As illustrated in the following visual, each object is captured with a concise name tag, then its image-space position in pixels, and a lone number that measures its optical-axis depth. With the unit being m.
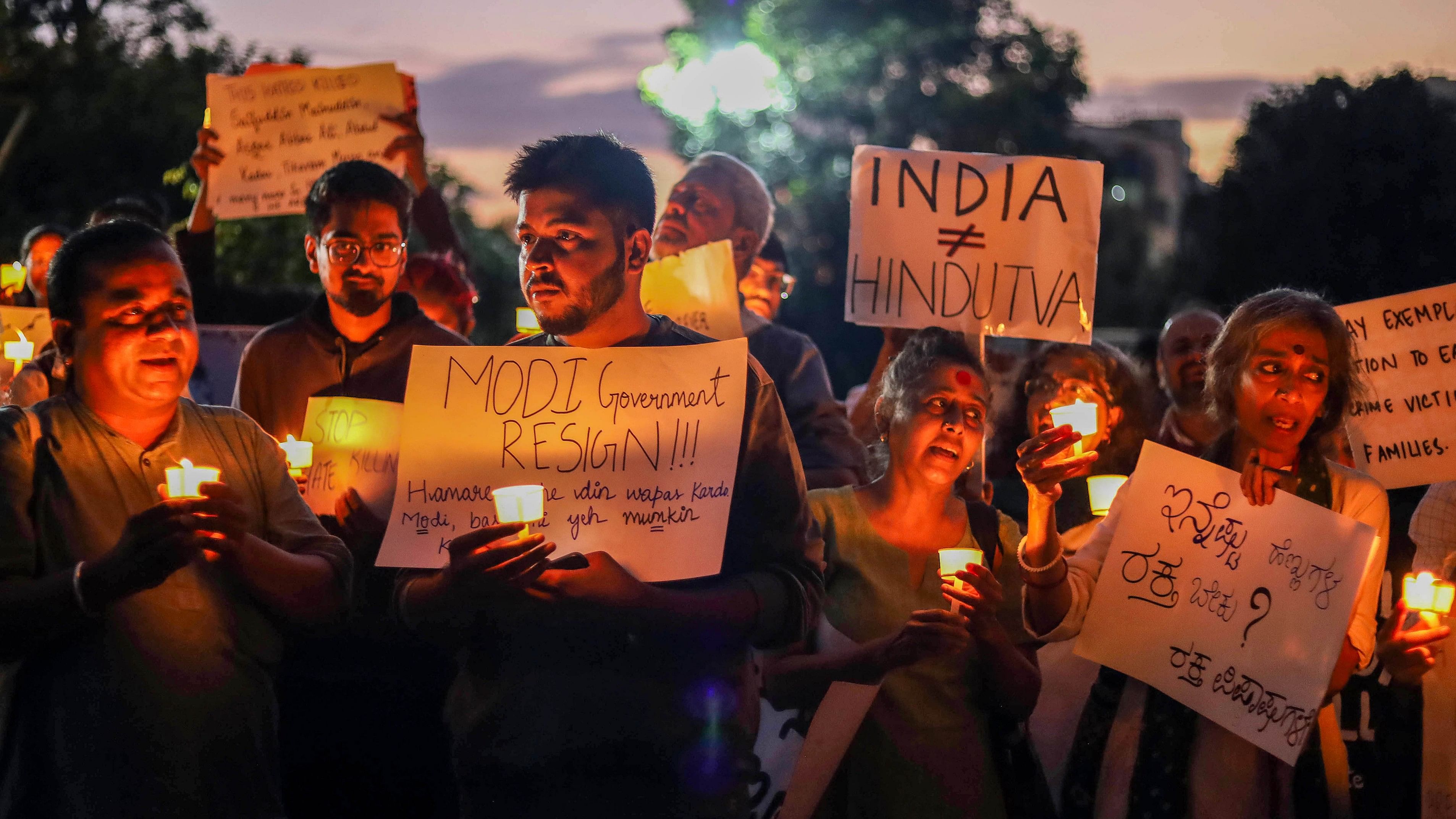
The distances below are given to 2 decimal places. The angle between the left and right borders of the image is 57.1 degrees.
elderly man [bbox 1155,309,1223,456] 4.86
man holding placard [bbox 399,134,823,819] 2.50
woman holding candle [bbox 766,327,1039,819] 3.26
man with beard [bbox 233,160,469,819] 3.86
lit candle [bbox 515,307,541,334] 4.62
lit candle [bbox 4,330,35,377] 4.48
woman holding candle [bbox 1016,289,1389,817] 3.23
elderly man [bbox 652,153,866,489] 4.28
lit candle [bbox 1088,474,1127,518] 3.92
